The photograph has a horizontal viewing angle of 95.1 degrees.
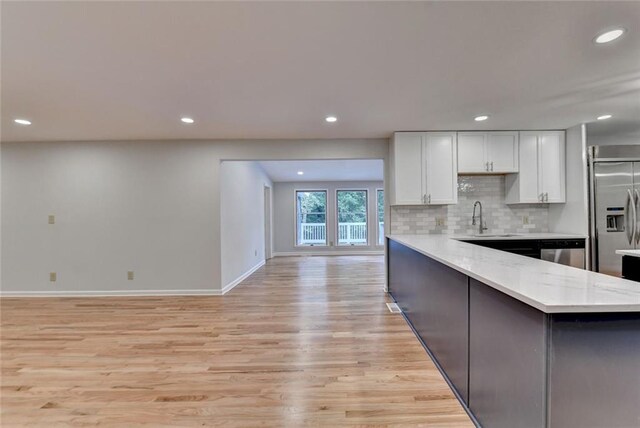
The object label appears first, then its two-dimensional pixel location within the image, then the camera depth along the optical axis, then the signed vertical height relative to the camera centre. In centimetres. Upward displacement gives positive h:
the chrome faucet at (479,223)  400 -16
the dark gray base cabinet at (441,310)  176 -74
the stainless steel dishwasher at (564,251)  345 -48
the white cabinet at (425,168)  386 +59
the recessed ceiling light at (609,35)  171 +104
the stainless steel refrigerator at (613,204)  340 +7
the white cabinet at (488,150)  384 +80
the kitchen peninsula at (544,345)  104 -54
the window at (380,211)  851 +5
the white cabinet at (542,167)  383 +58
